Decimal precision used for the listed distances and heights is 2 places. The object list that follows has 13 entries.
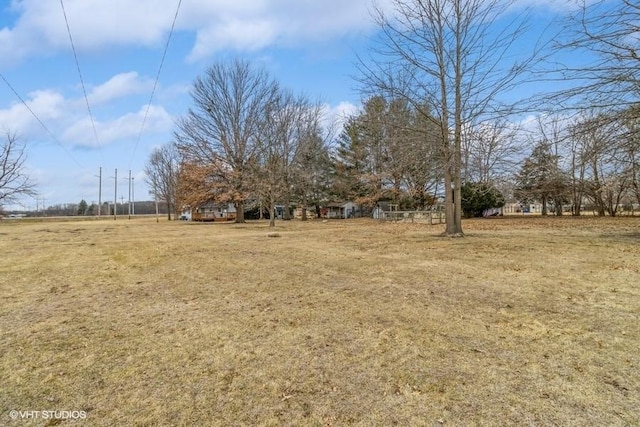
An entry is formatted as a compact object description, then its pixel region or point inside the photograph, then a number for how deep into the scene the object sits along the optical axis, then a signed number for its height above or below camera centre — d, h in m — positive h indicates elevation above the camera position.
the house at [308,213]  40.15 -0.08
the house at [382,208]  31.16 +0.35
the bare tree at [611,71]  6.97 +2.71
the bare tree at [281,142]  25.82 +5.13
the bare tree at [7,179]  21.86 +2.04
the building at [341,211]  40.28 +0.13
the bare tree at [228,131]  27.67 +6.19
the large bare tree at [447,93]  11.55 +3.80
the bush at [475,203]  30.27 +0.79
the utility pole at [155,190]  51.08 +3.15
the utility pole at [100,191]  56.55 +3.35
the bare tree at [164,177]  45.94 +4.69
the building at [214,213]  42.22 -0.05
